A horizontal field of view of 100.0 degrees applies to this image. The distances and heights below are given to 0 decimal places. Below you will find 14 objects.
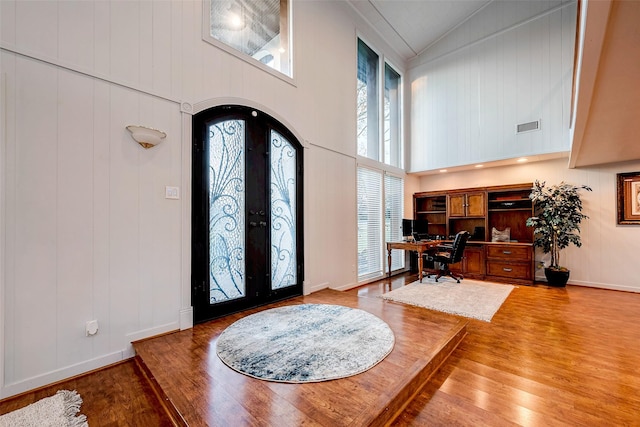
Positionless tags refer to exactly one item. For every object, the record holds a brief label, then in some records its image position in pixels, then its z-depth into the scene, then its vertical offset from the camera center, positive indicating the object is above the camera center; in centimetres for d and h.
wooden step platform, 149 -112
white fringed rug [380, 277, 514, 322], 361 -128
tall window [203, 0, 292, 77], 314 +242
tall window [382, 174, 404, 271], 593 +6
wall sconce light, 238 +72
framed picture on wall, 462 +28
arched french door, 289 +4
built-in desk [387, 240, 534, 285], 509 -91
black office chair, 498 -81
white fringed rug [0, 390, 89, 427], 160 -124
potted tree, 479 -13
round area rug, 191 -110
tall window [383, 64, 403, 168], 617 +229
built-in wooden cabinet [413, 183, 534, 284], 521 -27
